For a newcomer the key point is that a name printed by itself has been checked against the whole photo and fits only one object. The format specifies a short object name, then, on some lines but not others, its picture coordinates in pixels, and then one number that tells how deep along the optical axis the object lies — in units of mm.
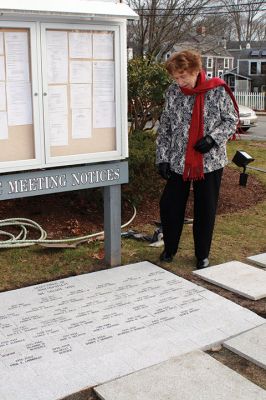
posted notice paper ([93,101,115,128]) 4096
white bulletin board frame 3682
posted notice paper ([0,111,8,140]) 3729
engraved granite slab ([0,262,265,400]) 2821
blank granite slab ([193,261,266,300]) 3854
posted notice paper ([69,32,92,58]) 3859
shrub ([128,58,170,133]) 6656
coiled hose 4789
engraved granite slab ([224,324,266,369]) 2936
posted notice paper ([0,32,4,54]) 3582
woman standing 4056
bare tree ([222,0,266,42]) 30312
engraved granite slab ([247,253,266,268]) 4473
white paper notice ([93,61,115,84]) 4008
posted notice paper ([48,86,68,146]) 3875
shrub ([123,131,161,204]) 5738
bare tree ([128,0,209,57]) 18734
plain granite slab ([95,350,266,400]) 2580
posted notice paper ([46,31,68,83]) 3768
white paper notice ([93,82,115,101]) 4051
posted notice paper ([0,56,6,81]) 3626
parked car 17383
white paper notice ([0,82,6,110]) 3667
